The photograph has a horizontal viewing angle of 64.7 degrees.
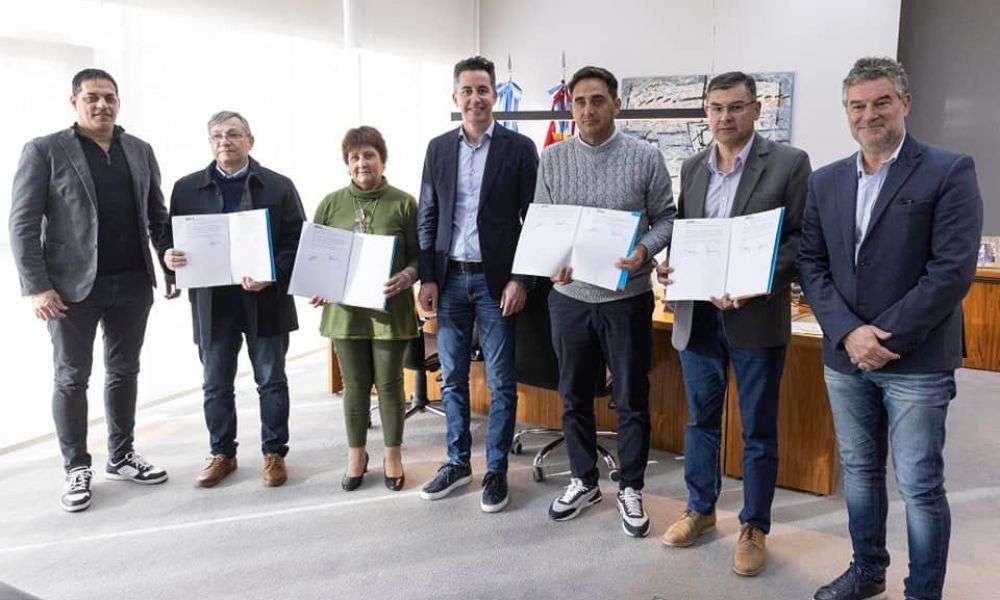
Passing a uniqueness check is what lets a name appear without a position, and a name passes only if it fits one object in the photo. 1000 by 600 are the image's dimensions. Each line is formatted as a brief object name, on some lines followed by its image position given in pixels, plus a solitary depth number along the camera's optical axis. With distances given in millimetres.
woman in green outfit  2928
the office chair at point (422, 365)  3854
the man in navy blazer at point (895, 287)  1879
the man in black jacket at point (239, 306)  3035
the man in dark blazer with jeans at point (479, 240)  2816
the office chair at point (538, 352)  3186
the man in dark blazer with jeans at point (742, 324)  2309
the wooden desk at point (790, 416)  3102
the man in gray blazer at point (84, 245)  2885
